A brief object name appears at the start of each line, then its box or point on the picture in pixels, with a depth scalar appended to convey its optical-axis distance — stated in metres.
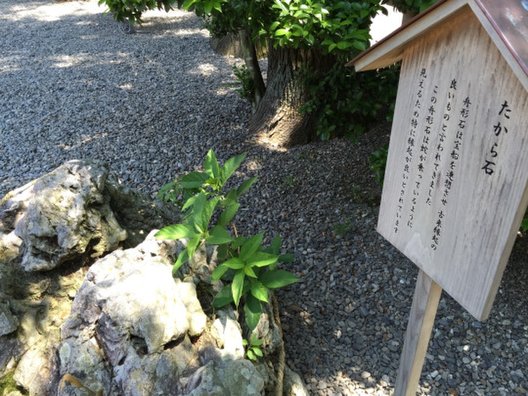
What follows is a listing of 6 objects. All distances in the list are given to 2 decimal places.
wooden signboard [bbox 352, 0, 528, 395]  1.27
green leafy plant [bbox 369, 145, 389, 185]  3.03
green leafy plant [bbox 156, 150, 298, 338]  2.30
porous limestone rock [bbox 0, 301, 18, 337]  2.29
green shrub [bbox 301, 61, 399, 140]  3.78
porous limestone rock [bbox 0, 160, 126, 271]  2.60
